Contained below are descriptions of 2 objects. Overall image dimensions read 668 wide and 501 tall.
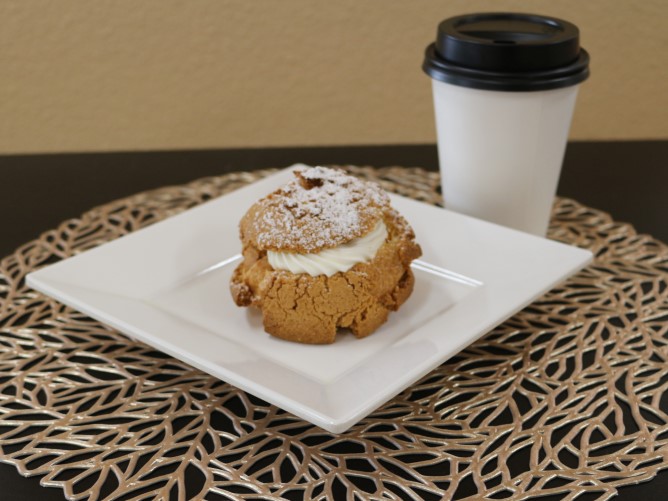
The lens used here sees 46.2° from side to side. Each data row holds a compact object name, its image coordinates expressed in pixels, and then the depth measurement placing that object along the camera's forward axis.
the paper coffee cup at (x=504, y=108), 0.42
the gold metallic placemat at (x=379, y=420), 0.29
